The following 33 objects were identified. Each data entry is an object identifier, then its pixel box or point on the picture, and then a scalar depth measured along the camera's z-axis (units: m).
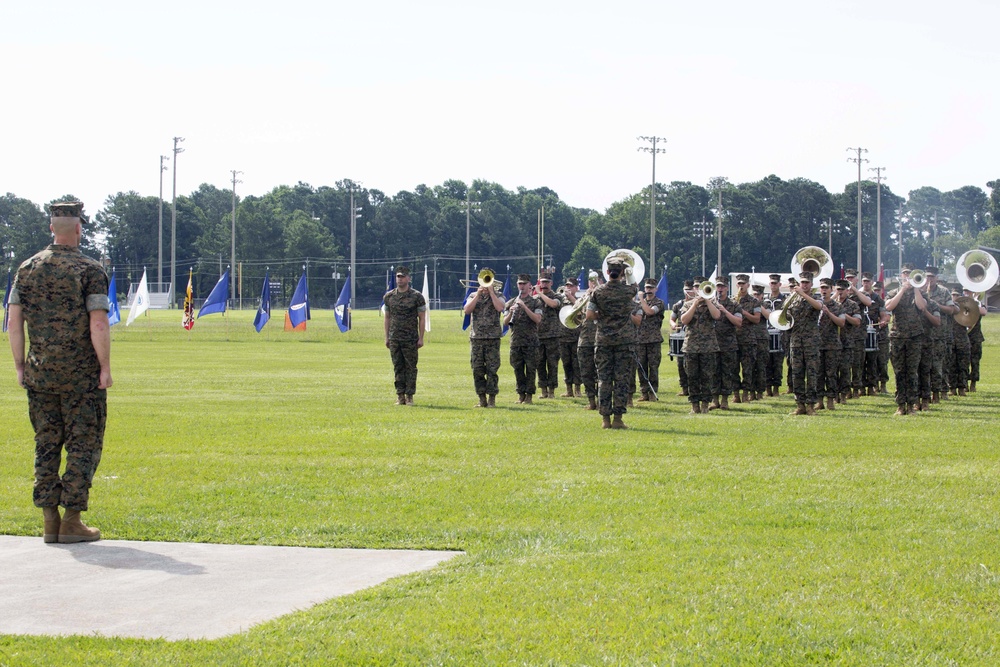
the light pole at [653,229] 73.43
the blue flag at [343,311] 51.16
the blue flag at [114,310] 50.59
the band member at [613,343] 15.70
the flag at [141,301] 53.55
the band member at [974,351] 24.19
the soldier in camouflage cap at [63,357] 8.41
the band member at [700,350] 18.47
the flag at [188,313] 53.59
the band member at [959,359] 23.03
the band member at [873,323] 22.67
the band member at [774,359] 22.77
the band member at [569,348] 21.73
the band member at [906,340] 18.41
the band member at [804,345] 18.14
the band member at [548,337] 21.64
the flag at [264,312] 52.19
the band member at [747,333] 21.28
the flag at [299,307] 51.09
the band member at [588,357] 19.12
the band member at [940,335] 19.75
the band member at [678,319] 21.25
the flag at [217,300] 50.66
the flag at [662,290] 39.91
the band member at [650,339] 21.48
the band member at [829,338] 19.16
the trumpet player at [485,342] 19.47
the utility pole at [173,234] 98.15
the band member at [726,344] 19.75
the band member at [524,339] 20.52
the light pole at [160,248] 100.44
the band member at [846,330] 19.28
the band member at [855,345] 20.03
